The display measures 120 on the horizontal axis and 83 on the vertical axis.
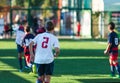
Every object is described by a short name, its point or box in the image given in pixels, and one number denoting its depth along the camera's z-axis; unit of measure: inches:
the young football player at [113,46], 691.9
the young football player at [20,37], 802.0
